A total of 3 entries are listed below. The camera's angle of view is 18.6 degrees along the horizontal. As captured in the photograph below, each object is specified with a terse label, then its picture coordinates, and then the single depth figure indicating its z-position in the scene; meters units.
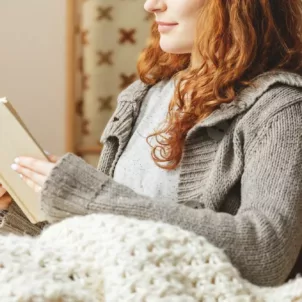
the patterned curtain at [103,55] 2.48
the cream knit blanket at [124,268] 1.02
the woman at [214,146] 1.16
